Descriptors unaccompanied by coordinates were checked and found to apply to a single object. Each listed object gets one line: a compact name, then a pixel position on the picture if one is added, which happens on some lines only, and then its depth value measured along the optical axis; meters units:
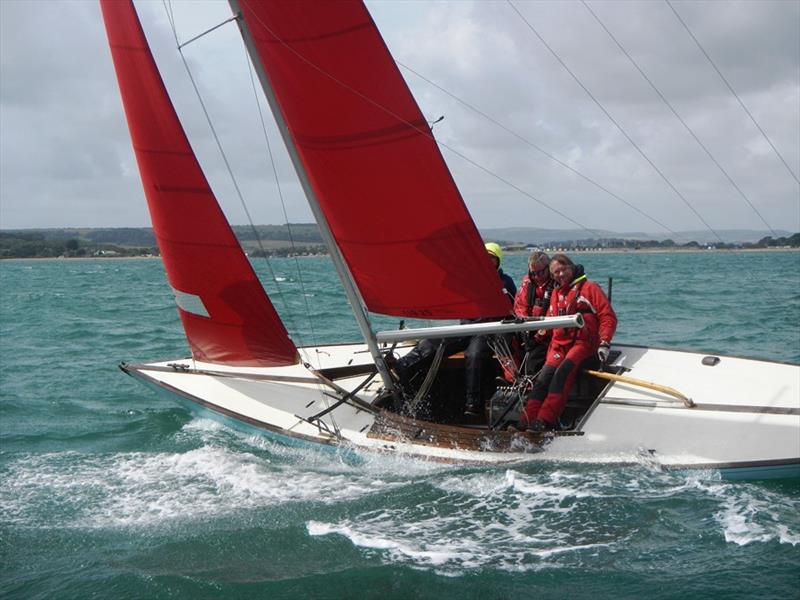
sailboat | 6.17
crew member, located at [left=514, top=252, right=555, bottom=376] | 7.37
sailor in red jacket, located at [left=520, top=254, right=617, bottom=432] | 6.63
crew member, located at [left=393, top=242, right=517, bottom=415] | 7.21
